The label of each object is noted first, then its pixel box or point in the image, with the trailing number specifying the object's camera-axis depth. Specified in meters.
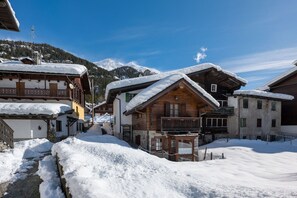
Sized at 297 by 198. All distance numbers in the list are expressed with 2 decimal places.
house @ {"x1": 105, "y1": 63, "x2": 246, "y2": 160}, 22.19
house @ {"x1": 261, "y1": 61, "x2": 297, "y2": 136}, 30.47
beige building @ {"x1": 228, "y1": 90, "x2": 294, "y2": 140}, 27.78
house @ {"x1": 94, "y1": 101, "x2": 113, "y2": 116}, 60.44
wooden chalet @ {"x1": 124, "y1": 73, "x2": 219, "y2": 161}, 16.95
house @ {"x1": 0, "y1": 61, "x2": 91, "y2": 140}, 20.91
